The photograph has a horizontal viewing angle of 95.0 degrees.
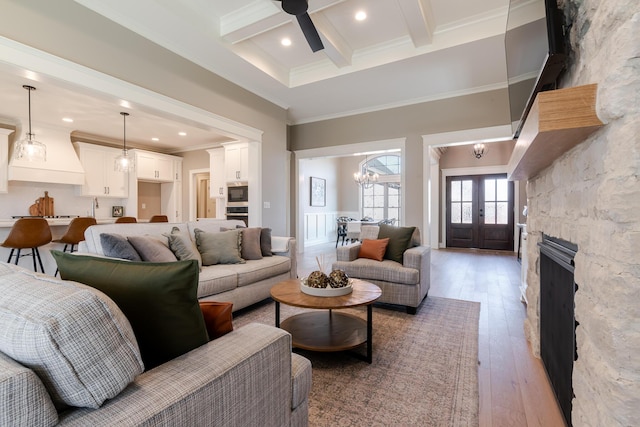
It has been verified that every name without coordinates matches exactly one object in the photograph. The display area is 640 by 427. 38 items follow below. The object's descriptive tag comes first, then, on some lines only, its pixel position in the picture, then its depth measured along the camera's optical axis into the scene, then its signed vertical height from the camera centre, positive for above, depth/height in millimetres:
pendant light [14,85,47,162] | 4020 +853
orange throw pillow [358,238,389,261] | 3307 -422
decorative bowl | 2064 -567
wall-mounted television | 1350 +882
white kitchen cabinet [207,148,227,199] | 6680 +905
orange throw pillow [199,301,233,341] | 1101 -408
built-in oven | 5366 -30
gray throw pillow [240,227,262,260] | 3334 -387
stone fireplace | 850 -27
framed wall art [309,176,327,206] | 8711 +618
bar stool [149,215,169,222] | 5715 -156
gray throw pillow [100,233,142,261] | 2238 -279
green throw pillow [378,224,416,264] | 3316 -342
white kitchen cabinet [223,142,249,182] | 5691 +984
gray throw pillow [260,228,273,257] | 3529 -372
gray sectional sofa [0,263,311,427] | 583 -363
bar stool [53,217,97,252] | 4118 -303
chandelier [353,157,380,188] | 8587 +1037
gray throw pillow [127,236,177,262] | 2420 -320
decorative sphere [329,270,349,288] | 2147 -501
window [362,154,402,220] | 9523 +734
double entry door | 7449 +6
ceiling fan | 2406 +1693
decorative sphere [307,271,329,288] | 2131 -508
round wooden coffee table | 1943 -889
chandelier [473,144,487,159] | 7181 +1557
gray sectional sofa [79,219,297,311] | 2490 -579
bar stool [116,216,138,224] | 5226 -145
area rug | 1524 -1048
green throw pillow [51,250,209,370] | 885 -278
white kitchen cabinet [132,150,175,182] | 6919 +1097
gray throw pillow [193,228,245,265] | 3031 -384
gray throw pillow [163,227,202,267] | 2752 -330
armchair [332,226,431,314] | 2916 -639
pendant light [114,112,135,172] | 5199 +872
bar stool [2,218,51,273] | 3676 -311
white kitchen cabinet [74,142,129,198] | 6008 +808
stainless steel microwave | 5383 +302
